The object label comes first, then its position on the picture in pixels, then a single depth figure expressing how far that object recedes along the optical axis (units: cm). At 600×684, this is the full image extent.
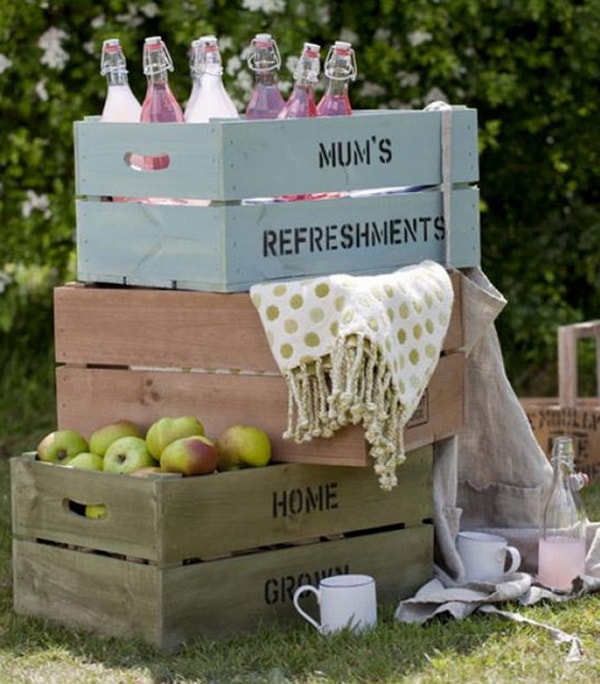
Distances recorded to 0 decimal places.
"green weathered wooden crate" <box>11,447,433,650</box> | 613
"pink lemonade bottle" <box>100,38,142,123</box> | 714
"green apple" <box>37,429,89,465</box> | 659
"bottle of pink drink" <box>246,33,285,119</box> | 696
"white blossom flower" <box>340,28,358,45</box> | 1074
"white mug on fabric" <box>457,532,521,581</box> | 698
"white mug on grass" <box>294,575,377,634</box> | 630
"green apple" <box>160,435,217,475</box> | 616
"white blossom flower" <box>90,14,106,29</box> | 1058
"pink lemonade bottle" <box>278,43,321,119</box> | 688
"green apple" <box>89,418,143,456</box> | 660
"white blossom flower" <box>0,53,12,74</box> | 1056
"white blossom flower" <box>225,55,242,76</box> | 1008
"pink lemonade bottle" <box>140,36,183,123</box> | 689
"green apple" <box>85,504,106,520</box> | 636
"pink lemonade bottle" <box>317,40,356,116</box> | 697
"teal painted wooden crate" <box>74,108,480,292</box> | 646
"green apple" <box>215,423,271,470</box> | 636
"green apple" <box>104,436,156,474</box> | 637
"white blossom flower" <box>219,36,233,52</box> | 1025
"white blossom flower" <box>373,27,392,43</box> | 1083
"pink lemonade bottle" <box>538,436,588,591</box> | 691
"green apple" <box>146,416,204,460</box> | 637
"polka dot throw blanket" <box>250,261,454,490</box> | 615
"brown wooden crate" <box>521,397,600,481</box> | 935
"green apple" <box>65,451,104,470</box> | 644
